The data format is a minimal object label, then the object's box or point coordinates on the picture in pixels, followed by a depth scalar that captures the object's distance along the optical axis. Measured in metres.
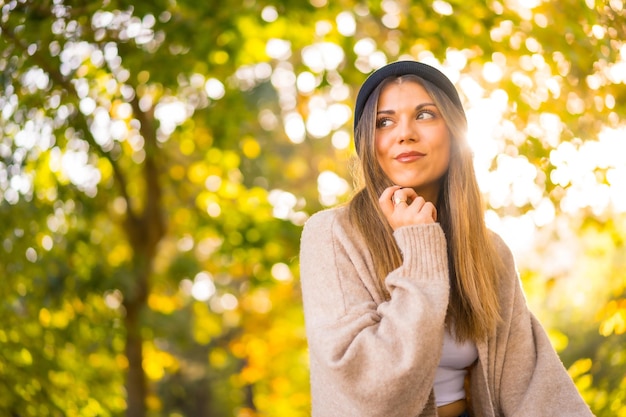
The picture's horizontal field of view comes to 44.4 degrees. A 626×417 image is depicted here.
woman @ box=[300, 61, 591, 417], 2.17
